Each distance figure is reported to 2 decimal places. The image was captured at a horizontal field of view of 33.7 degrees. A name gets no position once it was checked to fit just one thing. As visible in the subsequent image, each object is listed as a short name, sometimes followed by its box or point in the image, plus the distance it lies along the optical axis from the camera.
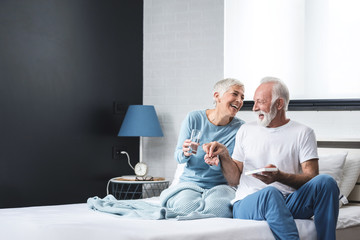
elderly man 3.13
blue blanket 3.33
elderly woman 3.91
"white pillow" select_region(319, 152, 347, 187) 4.11
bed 2.80
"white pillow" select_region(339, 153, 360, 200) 4.19
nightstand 5.45
